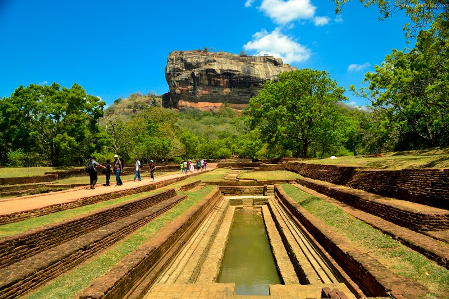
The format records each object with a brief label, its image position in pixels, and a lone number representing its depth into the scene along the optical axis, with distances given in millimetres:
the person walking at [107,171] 12331
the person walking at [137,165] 15241
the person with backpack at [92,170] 11019
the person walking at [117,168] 12539
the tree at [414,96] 15625
